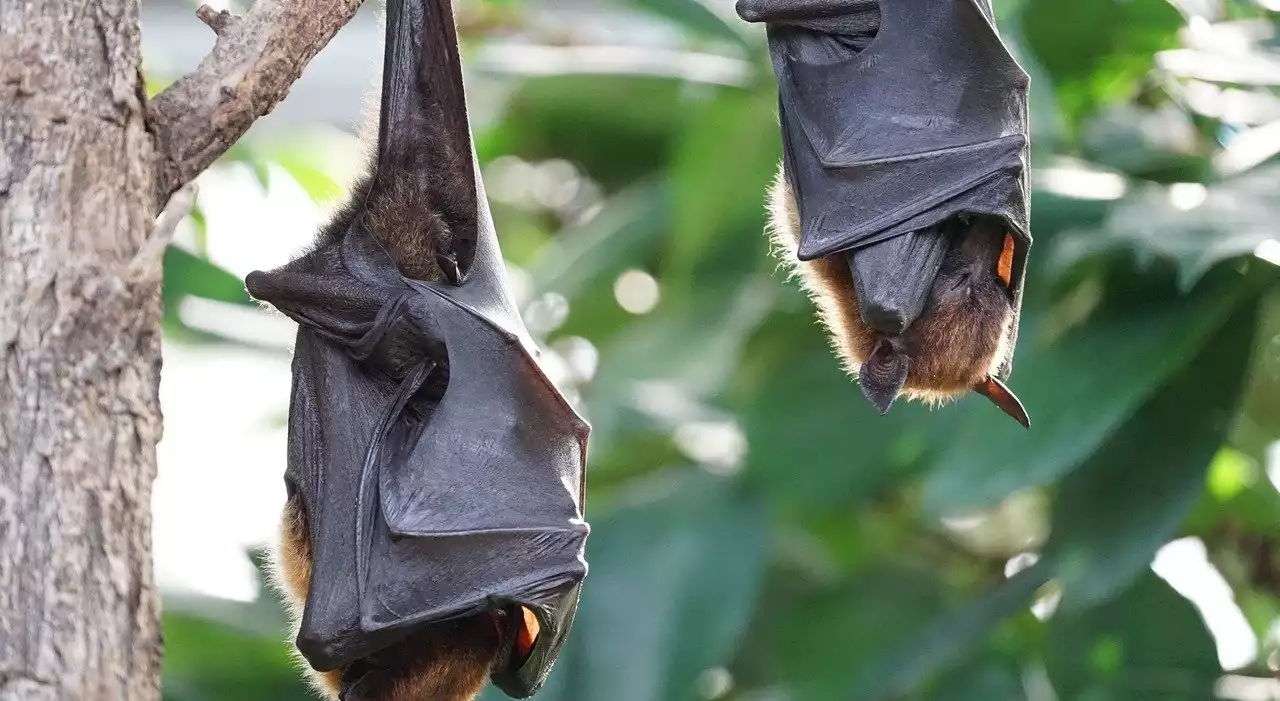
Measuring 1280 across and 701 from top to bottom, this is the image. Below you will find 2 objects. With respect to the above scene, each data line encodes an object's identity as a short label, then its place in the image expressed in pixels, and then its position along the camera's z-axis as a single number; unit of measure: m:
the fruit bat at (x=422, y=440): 4.73
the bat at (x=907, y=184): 4.61
